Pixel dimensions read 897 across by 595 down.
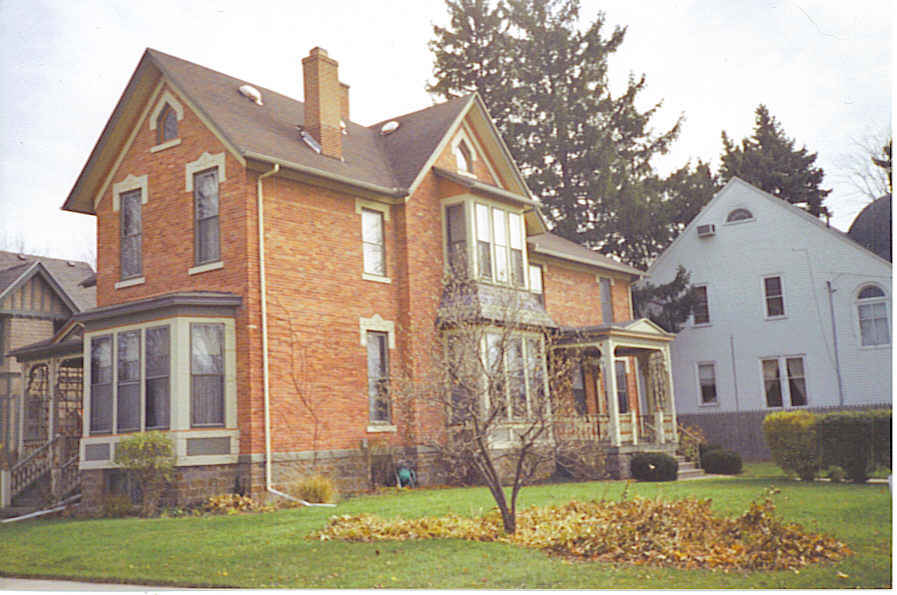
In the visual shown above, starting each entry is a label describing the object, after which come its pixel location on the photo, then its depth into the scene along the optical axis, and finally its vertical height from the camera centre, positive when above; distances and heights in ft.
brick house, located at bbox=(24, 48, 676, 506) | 52.19 +10.95
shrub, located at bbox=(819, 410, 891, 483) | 51.03 -1.92
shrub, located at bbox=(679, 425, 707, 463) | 72.59 -2.38
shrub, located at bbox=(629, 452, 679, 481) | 63.36 -3.55
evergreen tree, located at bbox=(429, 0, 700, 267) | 102.17 +35.52
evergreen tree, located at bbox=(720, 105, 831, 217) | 97.40 +27.00
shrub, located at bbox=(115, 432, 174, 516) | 48.96 -1.22
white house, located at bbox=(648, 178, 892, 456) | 79.00 +9.08
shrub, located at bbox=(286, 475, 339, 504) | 51.08 -3.28
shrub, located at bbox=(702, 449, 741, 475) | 67.77 -3.66
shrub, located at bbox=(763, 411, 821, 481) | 53.31 -1.90
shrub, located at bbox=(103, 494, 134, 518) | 49.93 -3.60
